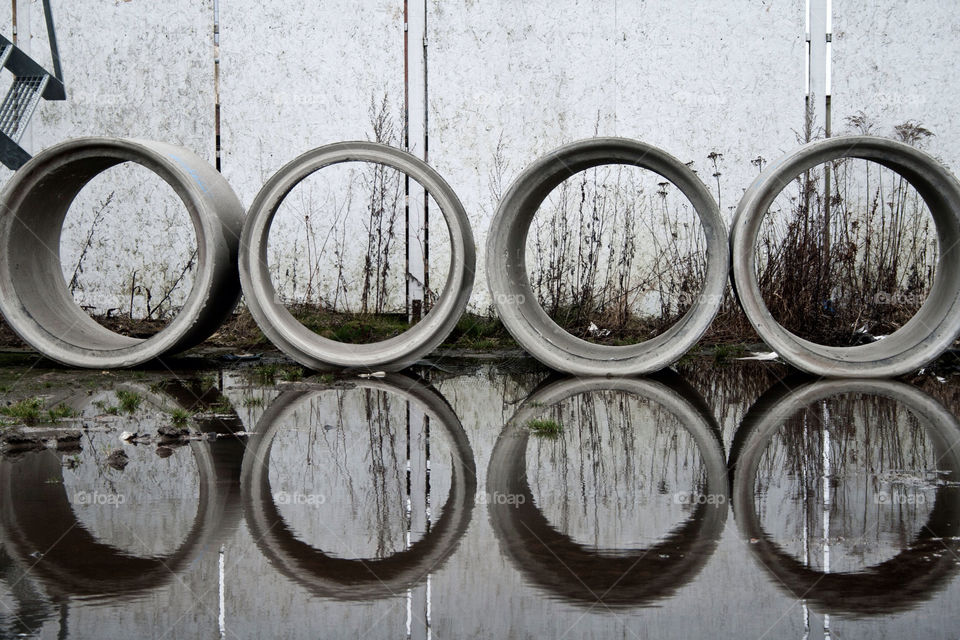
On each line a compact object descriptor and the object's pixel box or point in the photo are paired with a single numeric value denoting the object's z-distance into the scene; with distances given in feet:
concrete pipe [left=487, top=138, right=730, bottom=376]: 20.20
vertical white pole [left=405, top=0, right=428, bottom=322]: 26.91
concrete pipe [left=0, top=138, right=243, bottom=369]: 20.85
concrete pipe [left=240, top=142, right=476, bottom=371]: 20.62
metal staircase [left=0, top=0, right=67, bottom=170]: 23.21
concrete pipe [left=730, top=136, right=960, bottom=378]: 20.20
